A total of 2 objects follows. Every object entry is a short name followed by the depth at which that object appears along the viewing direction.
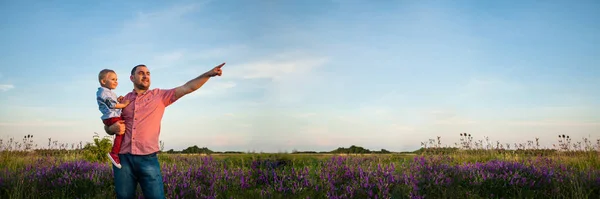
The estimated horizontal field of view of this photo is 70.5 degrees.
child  4.17
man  4.21
